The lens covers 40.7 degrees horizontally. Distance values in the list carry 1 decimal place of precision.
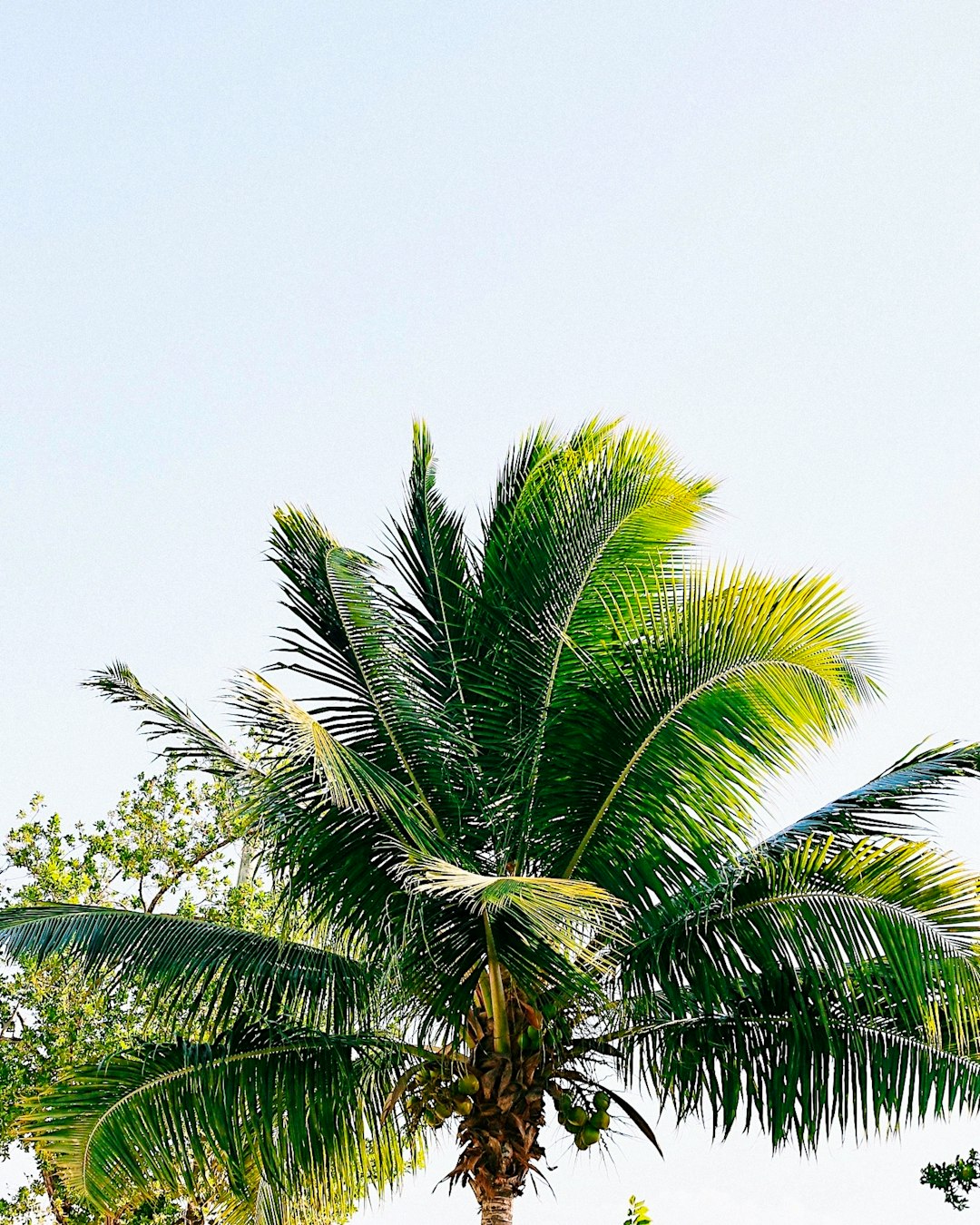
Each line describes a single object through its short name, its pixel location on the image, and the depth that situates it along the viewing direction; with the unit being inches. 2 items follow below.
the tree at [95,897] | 521.7
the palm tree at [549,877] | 289.4
